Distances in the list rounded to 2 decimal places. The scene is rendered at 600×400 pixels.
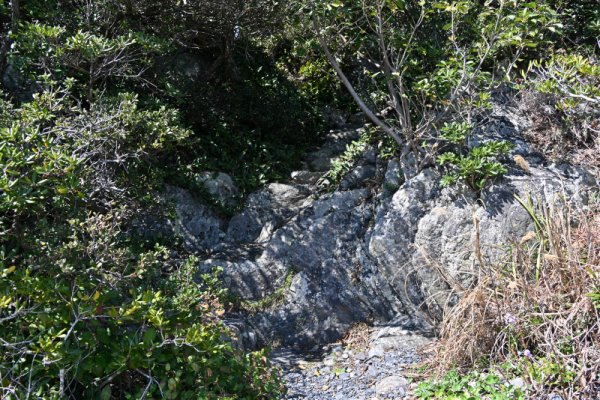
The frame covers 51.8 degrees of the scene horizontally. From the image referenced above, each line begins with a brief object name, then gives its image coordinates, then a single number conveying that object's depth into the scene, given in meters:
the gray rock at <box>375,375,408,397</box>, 4.38
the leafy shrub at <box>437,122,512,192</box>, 5.12
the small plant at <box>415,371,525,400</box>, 3.92
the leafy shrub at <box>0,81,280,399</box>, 3.31
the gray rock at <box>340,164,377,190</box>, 6.06
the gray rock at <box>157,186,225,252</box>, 6.08
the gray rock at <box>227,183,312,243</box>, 6.21
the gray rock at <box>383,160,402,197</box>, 5.72
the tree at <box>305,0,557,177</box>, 5.23
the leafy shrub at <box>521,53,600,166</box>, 5.10
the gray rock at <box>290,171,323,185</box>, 6.66
